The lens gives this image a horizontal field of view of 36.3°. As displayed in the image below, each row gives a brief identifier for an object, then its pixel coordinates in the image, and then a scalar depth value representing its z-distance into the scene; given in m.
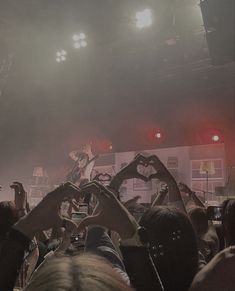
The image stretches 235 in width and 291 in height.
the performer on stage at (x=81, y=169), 6.95
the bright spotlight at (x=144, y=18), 8.64
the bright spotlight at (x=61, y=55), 10.49
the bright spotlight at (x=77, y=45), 10.08
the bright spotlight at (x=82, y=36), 9.83
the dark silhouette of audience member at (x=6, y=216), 1.76
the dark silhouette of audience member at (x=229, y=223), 1.59
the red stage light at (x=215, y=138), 11.30
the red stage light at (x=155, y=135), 11.93
